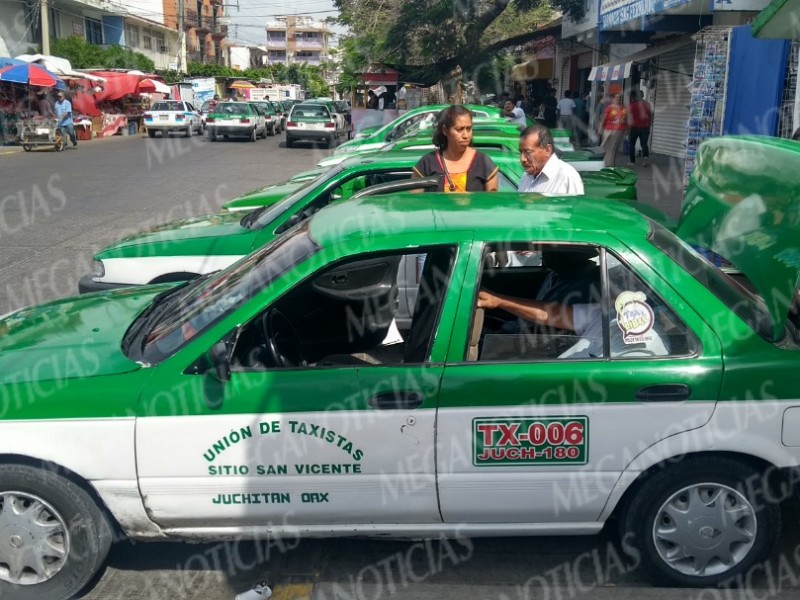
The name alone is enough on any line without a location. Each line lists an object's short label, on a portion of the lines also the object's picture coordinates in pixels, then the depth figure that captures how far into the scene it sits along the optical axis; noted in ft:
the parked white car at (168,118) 114.21
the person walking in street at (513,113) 64.34
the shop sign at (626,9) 48.60
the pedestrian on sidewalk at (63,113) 87.30
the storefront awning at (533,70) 108.58
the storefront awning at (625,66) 60.03
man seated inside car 10.96
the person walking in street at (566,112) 82.02
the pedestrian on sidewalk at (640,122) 60.59
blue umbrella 88.69
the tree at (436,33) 75.15
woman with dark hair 18.95
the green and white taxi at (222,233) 20.08
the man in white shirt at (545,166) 17.84
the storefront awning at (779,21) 23.70
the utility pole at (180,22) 200.90
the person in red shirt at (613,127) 56.03
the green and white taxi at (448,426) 10.74
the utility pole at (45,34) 128.98
